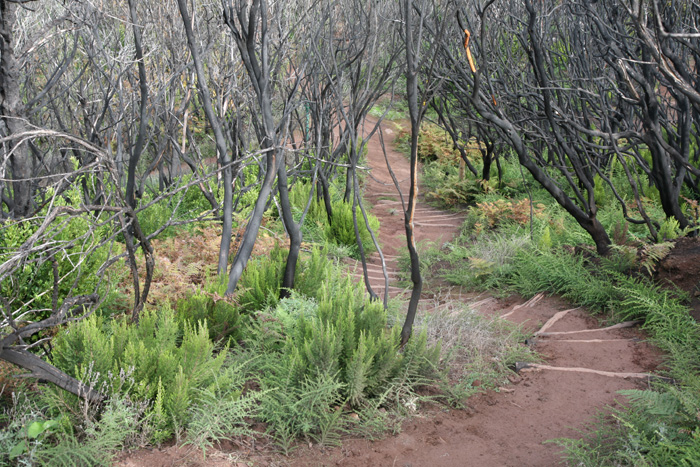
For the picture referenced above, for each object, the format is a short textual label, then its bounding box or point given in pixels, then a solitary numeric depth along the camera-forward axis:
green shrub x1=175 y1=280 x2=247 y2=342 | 3.56
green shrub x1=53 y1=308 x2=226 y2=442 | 2.59
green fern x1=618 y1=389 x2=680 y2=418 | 2.41
